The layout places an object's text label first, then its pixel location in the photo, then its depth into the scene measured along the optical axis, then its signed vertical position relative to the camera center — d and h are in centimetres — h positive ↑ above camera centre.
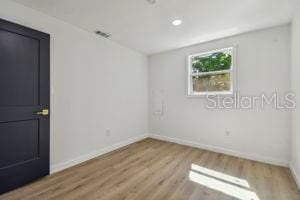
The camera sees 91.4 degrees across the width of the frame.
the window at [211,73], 314 +62
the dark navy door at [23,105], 181 -8
